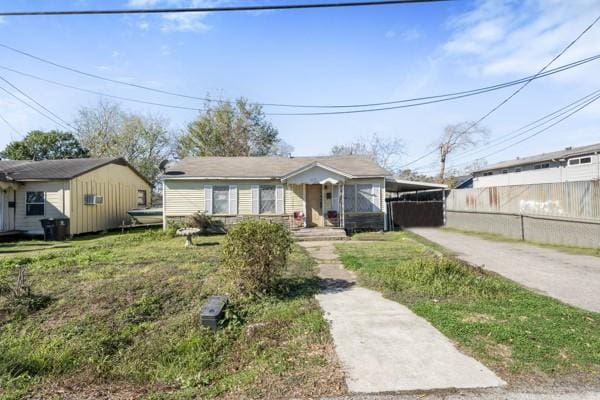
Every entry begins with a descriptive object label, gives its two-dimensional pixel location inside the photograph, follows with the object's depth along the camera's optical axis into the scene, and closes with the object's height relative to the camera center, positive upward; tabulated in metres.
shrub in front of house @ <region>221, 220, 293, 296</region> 5.39 -0.79
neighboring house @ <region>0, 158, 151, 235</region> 14.62 +0.88
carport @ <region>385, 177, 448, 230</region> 19.19 -0.31
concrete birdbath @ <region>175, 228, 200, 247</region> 11.38 -0.78
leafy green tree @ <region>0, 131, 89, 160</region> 32.28 +6.65
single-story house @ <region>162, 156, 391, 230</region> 15.41 +0.60
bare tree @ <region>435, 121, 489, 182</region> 39.00 +7.58
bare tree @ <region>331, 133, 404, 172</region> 42.31 +7.57
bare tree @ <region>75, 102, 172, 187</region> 32.50 +7.79
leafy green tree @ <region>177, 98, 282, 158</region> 31.47 +7.59
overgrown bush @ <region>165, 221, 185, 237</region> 13.95 -0.72
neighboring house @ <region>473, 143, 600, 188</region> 19.14 +2.64
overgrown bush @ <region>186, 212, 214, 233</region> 14.71 -0.48
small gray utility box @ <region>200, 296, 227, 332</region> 4.33 -1.40
